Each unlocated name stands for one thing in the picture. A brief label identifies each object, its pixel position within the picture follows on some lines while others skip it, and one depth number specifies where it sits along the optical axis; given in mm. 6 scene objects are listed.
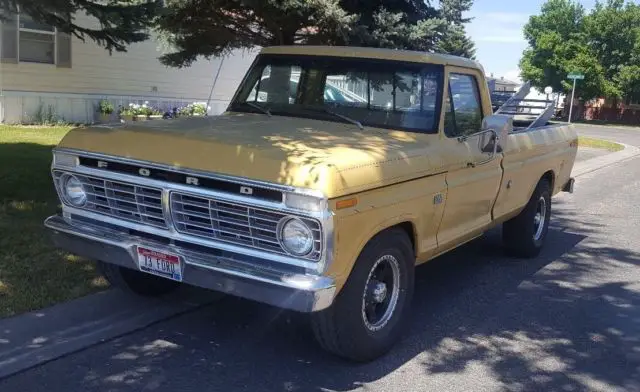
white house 14586
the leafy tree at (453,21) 10016
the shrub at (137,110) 16541
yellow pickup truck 3838
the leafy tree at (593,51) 49906
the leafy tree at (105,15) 6734
